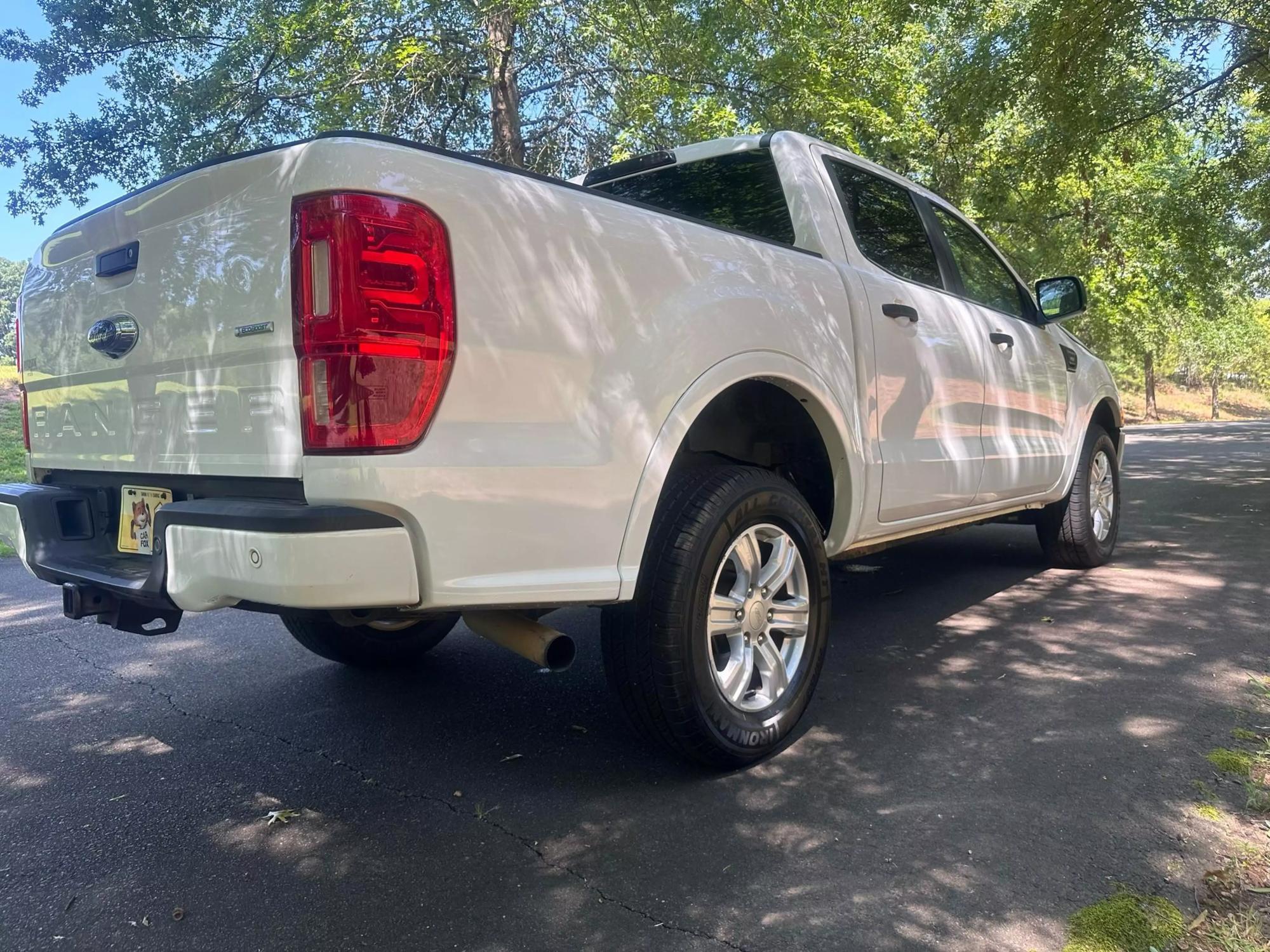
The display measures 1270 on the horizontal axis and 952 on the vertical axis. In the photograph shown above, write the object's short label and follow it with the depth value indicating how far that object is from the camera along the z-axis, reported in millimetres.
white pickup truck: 1935
